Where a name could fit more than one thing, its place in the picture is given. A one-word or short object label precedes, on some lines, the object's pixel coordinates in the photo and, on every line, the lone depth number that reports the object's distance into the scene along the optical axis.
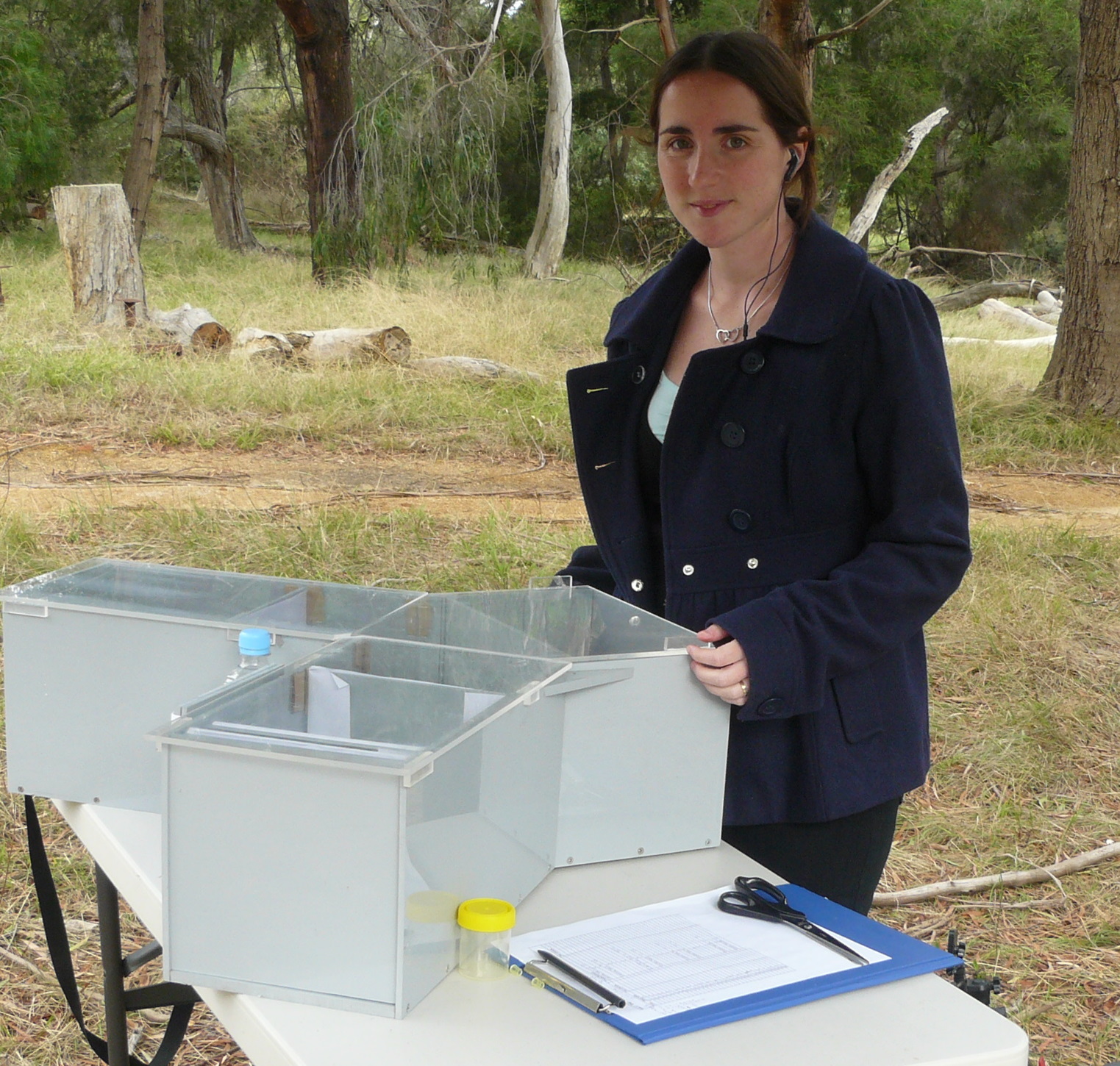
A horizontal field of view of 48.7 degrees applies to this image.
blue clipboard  1.06
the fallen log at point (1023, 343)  9.70
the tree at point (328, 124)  10.56
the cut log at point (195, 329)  7.85
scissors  1.22
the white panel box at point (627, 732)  1.34
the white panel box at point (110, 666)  1.39
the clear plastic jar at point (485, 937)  1.12
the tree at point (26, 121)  13.30
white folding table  1.03
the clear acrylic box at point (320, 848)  1.03
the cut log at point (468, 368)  7.44
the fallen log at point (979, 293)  12.62
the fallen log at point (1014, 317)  11.75
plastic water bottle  1.33
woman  1.49
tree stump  8.26
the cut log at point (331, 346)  7.50
